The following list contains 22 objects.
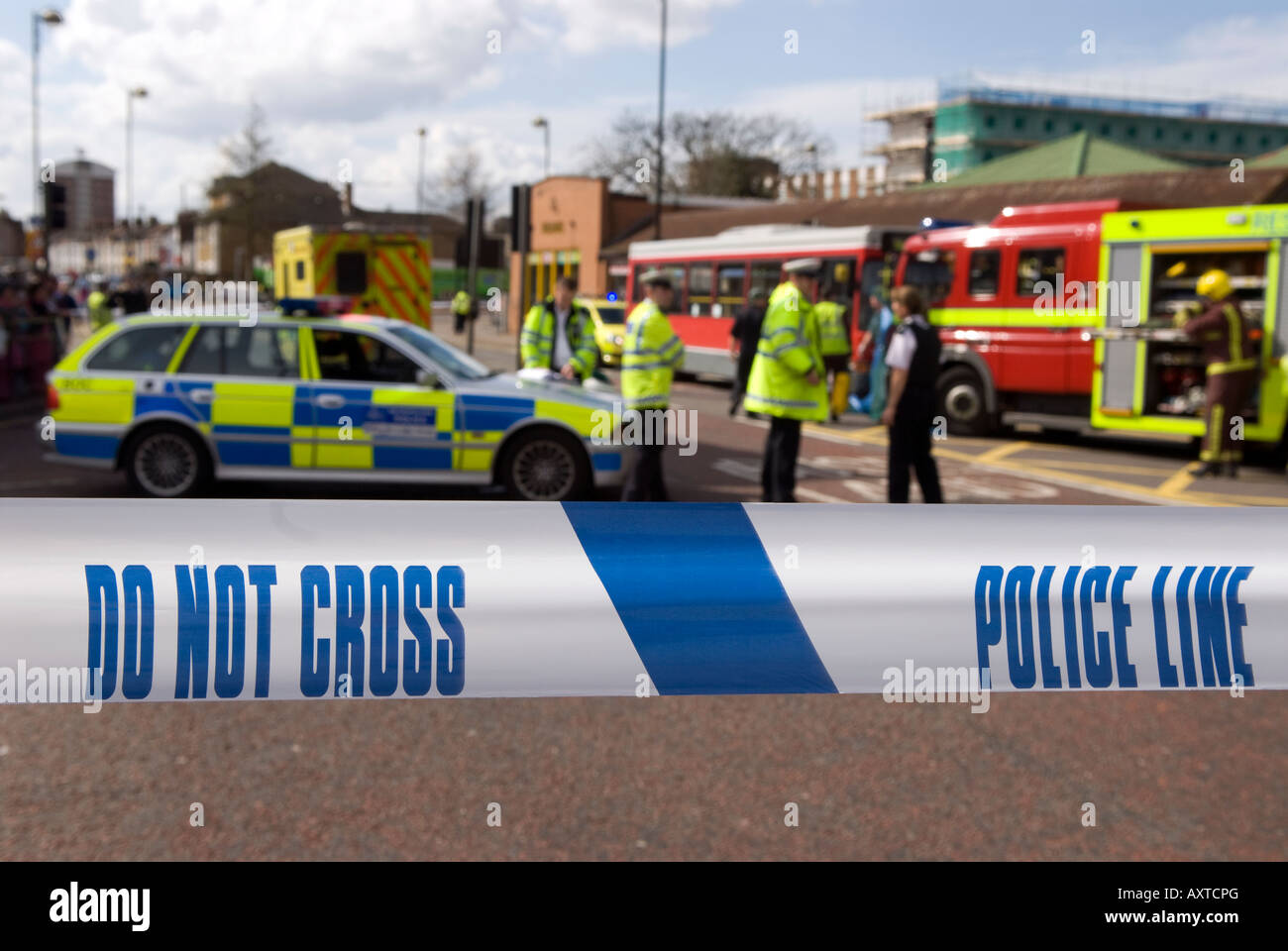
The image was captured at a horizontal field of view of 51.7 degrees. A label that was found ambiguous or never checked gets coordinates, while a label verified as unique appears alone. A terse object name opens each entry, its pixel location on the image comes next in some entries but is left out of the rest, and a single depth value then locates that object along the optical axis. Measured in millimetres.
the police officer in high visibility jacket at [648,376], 9695
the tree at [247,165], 63719
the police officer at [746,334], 16062
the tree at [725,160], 70812
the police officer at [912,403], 9391
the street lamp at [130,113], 46366
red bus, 20516
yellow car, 27484
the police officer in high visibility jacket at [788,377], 9484
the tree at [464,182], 66062
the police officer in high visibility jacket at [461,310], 38469
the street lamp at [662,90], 32906
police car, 9883
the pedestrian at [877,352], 16797
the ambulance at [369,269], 19672
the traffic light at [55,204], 24203
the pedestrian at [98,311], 30562
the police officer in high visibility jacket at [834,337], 17703
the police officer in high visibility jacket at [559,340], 11625
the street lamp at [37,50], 29531
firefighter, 13414
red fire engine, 16109
